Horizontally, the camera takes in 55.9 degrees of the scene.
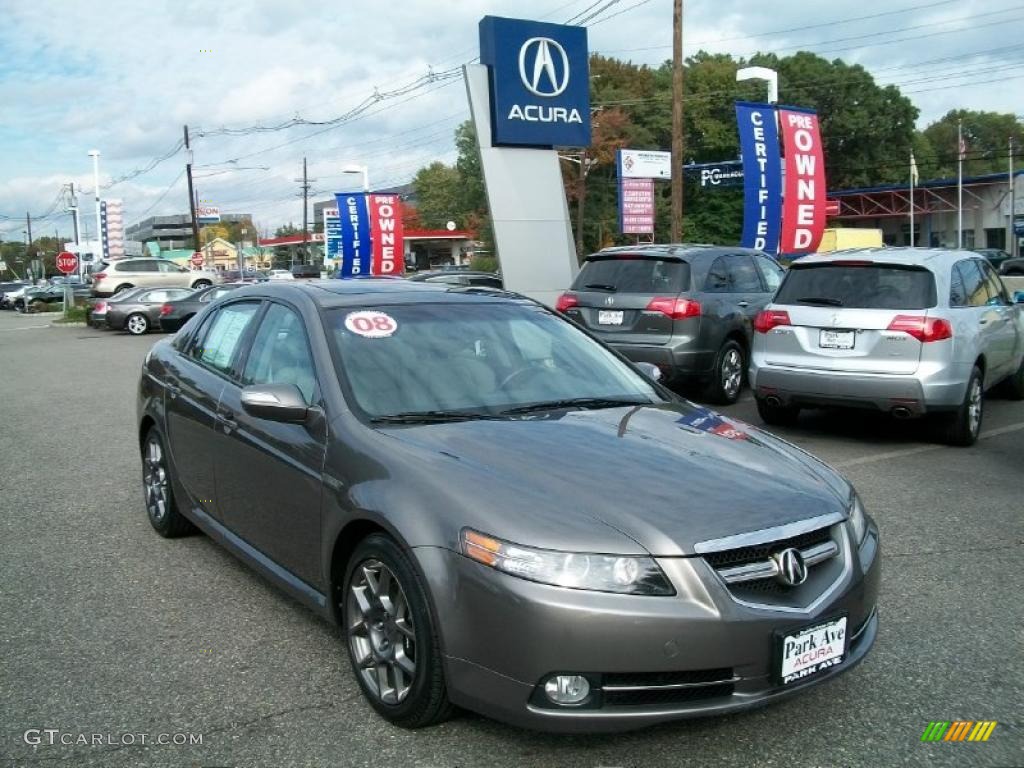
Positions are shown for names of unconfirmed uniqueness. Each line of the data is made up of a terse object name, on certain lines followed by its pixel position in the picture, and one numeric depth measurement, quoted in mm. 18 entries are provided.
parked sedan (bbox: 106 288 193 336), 26859
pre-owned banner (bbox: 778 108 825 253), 17266
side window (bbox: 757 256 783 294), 11805
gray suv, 10164
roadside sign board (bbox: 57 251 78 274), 35000
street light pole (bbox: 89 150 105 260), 59438
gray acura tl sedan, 2793
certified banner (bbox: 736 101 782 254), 16797
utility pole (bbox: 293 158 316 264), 74294
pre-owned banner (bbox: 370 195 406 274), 32875
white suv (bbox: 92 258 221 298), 34406
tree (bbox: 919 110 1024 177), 103250
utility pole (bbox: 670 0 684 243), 20609
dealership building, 63906
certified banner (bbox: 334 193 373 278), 32750
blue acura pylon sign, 15273
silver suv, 7855
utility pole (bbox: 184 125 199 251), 52503
